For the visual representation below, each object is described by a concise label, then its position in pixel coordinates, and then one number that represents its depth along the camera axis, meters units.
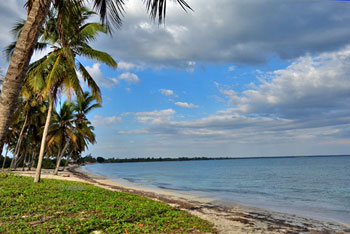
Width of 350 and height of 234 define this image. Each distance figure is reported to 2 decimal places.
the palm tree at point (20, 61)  2.73
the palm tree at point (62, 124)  21.81
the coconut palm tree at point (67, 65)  10.41
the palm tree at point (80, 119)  20.73
